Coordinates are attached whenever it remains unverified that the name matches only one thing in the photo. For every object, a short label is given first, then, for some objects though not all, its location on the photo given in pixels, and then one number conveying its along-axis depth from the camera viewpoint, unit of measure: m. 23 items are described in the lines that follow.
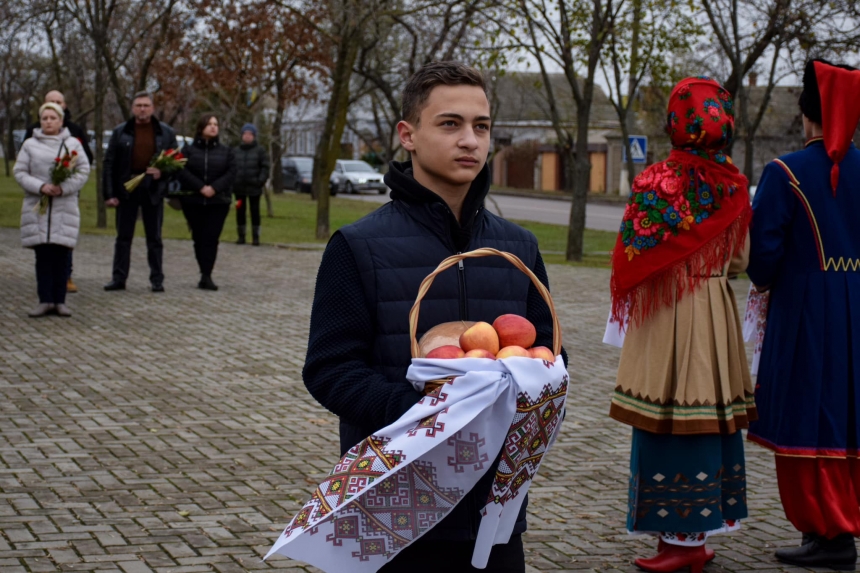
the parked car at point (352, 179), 48.78
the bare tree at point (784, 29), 19.09
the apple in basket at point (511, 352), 2.56
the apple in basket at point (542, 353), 2.60
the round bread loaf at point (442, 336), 2.62
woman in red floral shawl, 4.85
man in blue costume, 5.07
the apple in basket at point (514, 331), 2.61
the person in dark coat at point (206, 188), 13.77
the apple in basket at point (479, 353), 2.54
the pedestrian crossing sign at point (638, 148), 23.62
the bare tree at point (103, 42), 23.44
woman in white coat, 10.89
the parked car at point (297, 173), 49.16
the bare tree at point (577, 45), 19.67
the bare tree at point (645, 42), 20.52
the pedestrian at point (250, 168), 19.89
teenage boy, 2.75
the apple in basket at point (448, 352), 2.55
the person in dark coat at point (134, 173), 13.11
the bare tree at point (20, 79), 43.52
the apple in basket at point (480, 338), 2.57
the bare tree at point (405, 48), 27.22
